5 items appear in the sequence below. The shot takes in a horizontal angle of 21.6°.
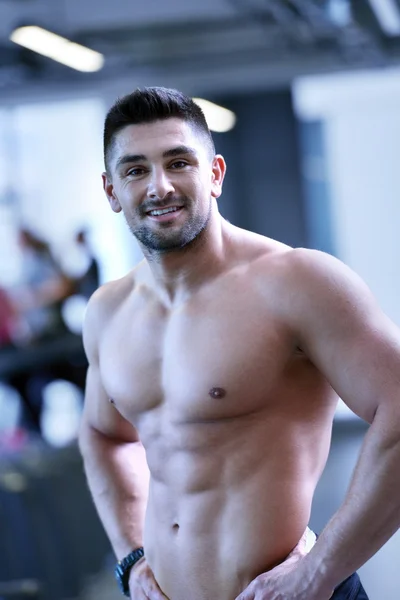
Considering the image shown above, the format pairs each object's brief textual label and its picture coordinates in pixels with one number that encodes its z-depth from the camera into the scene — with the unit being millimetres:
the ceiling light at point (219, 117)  9803
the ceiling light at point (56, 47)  6516
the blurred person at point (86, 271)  7289
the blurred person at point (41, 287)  7637
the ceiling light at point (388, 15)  7617
